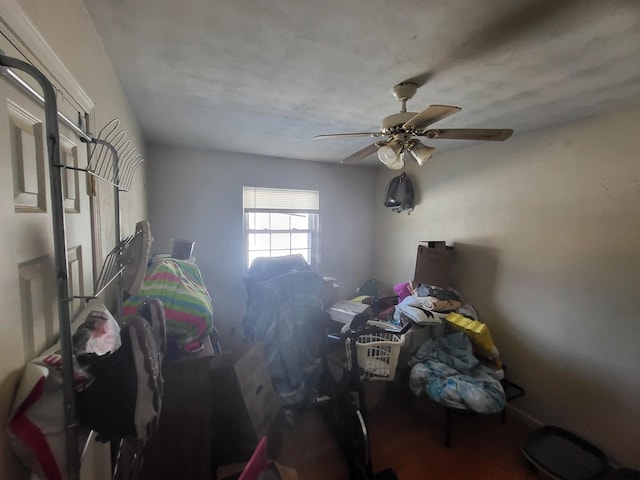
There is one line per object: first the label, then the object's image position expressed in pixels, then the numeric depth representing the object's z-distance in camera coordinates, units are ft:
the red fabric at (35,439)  1.82
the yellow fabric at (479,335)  8.02
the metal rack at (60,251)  1.76
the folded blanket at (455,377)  6.85
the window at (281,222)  11.72
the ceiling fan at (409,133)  4.95
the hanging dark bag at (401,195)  11.46
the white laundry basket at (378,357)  6.33
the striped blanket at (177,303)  4.26
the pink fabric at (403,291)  10.48
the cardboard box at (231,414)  5.78
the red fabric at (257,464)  2.97
